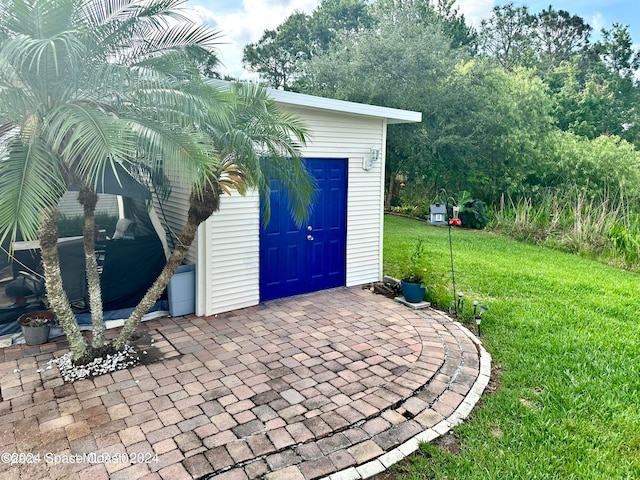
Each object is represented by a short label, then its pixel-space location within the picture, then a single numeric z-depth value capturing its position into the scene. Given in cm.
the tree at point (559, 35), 3008
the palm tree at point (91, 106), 280
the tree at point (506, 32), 3045
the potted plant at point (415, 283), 595
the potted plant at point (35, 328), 442
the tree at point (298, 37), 2583
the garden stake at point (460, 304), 566
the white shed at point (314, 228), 553
